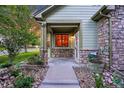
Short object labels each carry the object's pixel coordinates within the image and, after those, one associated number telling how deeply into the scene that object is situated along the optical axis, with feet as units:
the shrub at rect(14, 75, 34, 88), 7.64
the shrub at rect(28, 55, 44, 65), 12.68
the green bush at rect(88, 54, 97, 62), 12.13
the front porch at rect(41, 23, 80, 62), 19.29
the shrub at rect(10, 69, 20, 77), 9.80
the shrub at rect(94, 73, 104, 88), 7.38
